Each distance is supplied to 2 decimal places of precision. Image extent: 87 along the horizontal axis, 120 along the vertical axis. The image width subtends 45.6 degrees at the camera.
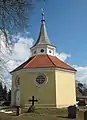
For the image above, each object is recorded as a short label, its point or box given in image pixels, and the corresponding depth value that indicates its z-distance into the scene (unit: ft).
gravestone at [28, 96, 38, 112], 38.19
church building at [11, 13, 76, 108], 47.11
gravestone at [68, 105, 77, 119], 29.28
